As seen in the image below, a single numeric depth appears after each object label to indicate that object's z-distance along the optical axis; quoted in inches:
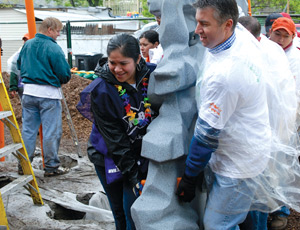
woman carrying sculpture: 101.0
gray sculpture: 96.9
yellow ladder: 148.6
